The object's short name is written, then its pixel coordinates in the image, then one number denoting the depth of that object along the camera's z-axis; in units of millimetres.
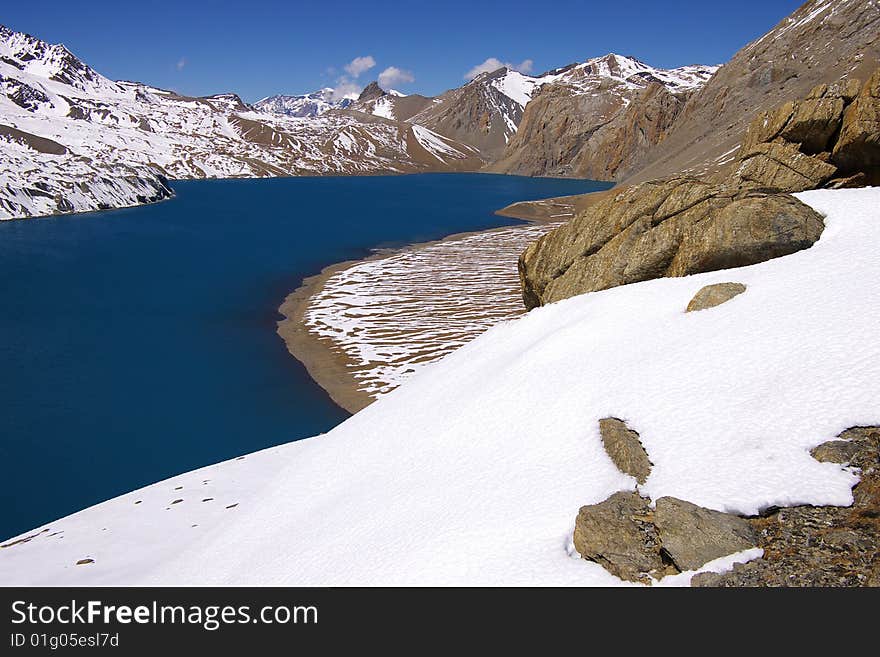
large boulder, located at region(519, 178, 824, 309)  17859
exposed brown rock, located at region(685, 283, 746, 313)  15778
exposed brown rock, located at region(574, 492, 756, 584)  8859
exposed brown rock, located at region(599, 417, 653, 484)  11023
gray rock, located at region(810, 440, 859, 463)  9734
